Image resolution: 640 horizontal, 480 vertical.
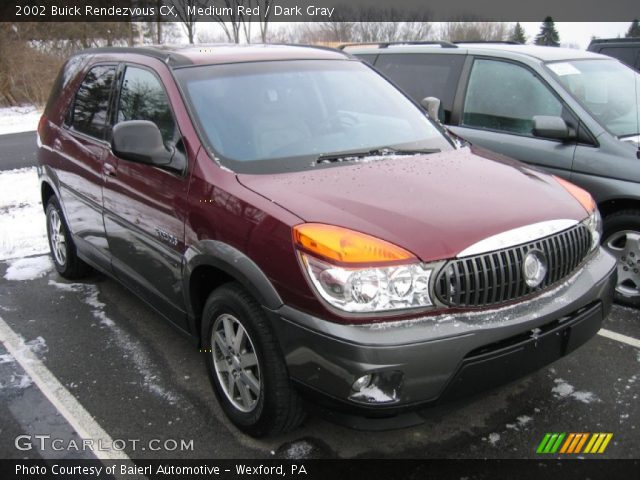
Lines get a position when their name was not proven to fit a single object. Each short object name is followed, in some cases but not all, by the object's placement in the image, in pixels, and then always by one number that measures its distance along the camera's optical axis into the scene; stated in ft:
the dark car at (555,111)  13.60
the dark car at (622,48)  26.50
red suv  7.39
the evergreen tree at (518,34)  187.68
